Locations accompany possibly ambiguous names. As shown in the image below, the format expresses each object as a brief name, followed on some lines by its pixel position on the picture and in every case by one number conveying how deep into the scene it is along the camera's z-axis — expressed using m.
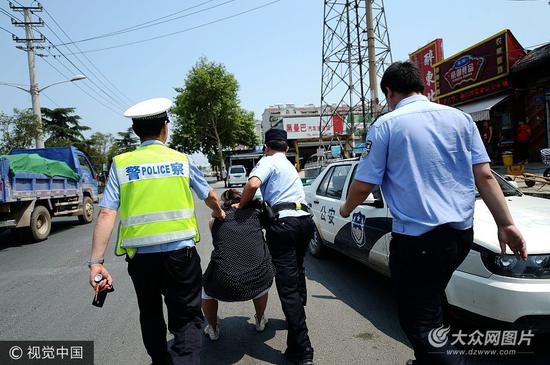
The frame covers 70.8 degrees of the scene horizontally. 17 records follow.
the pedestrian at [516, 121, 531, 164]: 12.94
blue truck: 8.30
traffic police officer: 2.27
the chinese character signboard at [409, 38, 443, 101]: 18.80
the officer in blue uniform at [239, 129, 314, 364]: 2.89
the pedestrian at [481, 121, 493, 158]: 14.69
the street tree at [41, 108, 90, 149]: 44.47
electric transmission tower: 16.03
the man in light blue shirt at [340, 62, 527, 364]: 1.90
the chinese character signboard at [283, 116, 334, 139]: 36.44
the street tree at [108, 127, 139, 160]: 73.94
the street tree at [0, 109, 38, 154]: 17.62
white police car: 2.49
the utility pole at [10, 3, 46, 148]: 18.77
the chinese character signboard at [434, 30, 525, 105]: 14.00
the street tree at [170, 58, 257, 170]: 41.03
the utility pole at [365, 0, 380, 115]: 15.92
